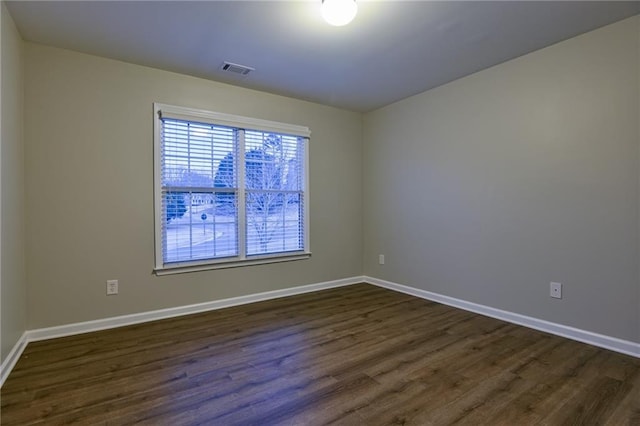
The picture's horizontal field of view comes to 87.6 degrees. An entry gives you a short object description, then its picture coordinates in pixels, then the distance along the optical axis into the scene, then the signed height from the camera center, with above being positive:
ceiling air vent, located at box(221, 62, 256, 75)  3.11 +1.40
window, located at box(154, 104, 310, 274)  3.27 +0.27
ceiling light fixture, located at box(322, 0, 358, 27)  2.06 +1.29
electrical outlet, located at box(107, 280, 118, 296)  2.99 -0.64
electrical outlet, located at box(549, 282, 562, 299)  2.78 -0.65
